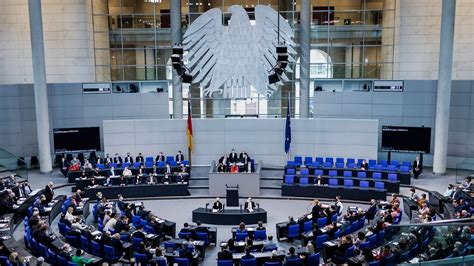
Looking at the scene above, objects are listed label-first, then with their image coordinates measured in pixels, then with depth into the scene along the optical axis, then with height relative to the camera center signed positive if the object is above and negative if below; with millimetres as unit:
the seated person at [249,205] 17172 -4260
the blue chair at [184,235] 14727 -4547
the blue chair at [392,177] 20720 -3909
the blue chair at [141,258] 13034 -4664
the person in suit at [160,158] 23484 -3425
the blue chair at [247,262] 12695 -4639
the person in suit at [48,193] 18078 -3958
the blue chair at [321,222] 15602 -4408
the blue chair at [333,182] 20375 -4043
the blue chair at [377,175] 20938 -3860
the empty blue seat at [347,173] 21234 -3837
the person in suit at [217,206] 17172 -4249
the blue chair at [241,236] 14381 -4465
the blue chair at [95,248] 13812 -4660
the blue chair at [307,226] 15547 -4528
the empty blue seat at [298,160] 23009 -3514
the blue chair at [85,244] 14120 -4613
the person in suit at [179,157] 23516 -3386
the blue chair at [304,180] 20719 -4043
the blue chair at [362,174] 21109 -3846
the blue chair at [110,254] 13531 -4732
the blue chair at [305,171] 21297 -3732
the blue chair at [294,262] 12516 -4581
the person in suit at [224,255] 12773 -4477
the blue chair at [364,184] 19875 -4056
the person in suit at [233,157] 23000 -3382
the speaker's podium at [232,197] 18969 -4353
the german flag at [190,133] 23047 -2168
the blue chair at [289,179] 20969 -4022
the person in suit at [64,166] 23359 -3813
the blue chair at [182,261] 12984 -4714
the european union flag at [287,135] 23016 -2282
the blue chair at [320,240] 14297 -4593
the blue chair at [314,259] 12789 -4613
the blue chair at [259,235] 14547 -4496
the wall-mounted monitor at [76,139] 24656 -2618
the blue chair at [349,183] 20259 -4068
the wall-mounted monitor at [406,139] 23516 -2580
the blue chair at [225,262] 12578 -4605
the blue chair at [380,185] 19656 -4058
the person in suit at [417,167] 22384 -3805
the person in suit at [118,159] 23234 -3433
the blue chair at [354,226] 15425 -4523
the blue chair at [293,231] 15310 -4610
